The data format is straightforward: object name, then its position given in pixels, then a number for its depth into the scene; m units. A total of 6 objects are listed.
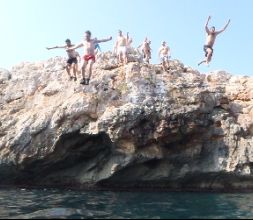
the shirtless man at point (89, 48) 9.45
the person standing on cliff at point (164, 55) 11.08
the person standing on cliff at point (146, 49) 12.66
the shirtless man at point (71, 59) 10.07
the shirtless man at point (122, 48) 11.04
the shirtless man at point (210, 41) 11.70
